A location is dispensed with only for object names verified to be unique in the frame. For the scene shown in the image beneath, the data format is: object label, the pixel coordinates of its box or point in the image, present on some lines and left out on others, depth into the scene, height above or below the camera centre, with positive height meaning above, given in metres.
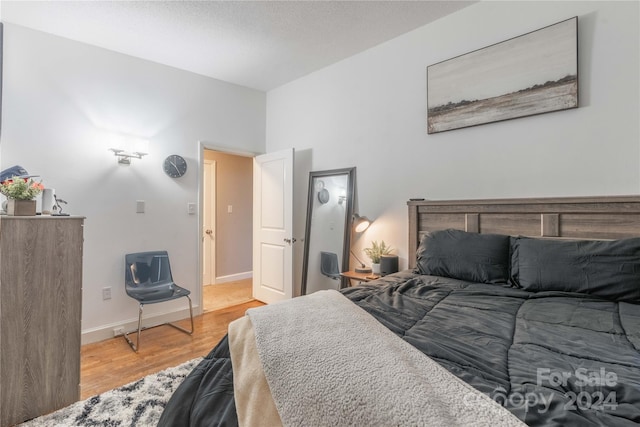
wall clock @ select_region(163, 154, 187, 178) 3.35 +0.50
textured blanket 0.65 -0.41
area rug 1.73 -1.16
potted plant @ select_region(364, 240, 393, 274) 2.86 -0.38
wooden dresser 1.71 -0.60
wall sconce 3.03 +0.63
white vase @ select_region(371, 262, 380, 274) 2.84 -0.51
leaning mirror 3.29 -0.19
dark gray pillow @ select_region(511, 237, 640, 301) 1.51 -0.28
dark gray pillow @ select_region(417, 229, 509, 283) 1.95 -0.29
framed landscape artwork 2.01 +0.97
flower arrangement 1.81 +0.13
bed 0.70 -0.43
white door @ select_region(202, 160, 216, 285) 5.09 -0.21
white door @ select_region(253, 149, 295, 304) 3.67 -0.18
